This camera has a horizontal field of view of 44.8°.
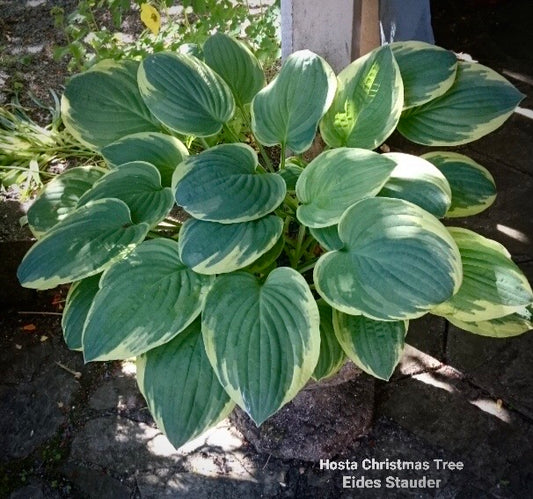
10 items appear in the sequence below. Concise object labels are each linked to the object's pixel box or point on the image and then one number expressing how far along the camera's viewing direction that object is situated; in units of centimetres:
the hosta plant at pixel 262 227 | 107
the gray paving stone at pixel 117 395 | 168
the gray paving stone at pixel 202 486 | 151
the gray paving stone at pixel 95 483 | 152
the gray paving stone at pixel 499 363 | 164
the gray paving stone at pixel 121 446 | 157
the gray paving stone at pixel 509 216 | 198
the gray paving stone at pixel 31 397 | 163
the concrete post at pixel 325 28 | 147
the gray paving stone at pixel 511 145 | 223
